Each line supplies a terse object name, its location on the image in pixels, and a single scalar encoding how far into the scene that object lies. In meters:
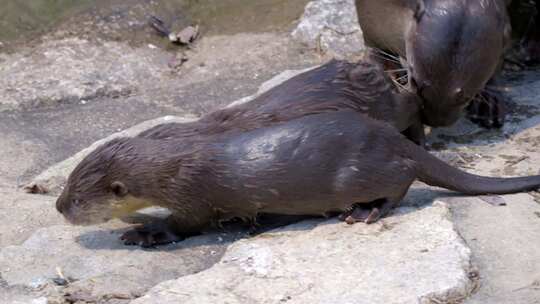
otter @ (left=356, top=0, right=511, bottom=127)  7.68
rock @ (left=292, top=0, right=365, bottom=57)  10.04
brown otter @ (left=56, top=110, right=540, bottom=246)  6.54
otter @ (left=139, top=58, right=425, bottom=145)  7.09
